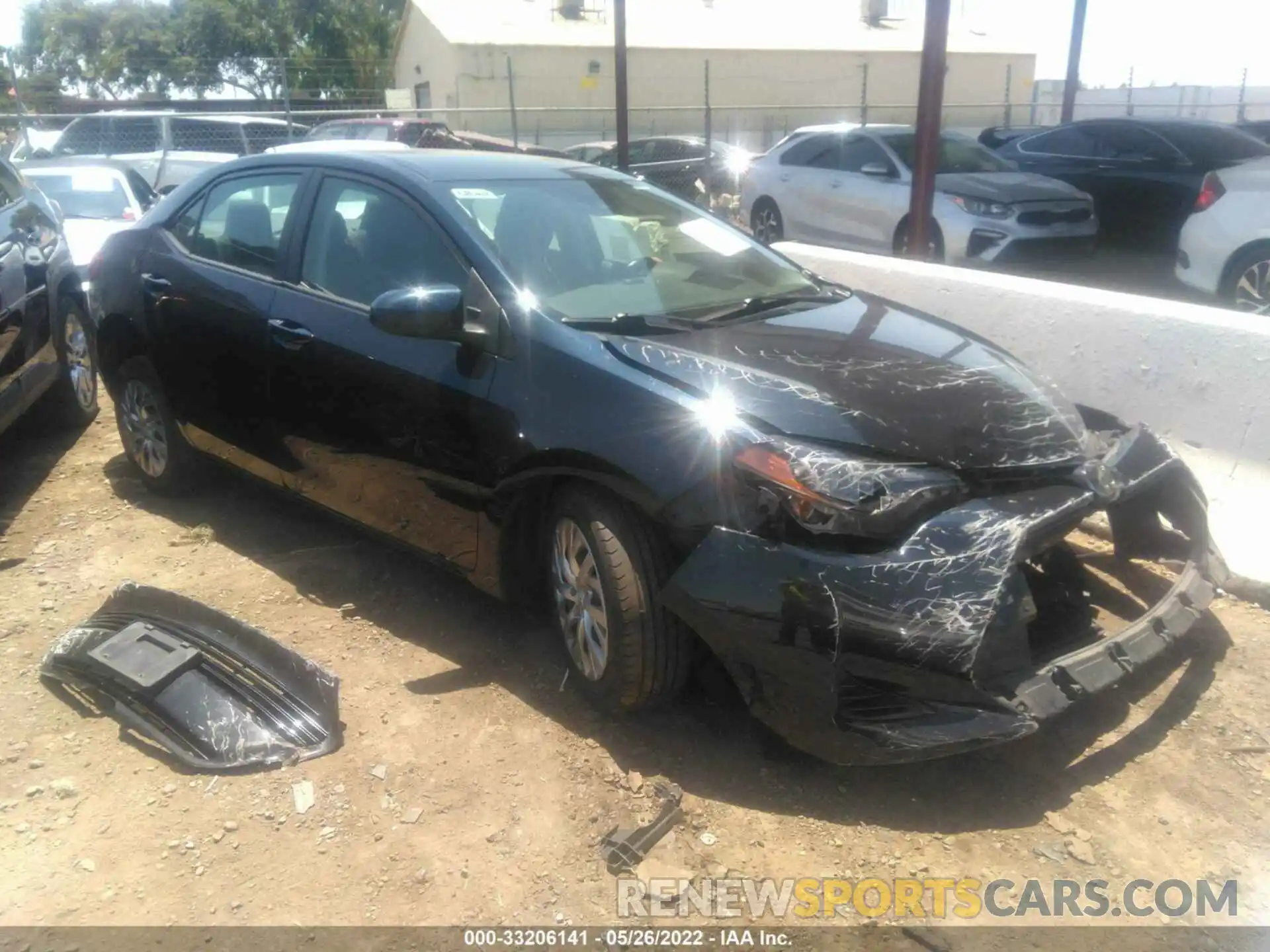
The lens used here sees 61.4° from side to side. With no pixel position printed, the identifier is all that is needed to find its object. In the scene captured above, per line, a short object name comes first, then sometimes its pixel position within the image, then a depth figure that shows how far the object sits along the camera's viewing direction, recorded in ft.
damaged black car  8.91
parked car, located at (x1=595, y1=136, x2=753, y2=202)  61.00
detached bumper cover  10.75
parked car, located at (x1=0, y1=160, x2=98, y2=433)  17.38
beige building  101.19
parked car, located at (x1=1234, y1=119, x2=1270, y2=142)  46.52
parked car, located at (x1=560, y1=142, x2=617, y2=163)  62.82
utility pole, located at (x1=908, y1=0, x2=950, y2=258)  21.29
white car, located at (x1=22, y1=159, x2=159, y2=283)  31.45
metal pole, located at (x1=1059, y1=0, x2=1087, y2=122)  60.13
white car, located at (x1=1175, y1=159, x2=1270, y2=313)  24.39
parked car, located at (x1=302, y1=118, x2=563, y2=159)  53.11
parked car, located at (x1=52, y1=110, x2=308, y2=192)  49.11
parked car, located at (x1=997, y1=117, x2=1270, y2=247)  37.50
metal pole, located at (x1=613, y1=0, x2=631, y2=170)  42.78
